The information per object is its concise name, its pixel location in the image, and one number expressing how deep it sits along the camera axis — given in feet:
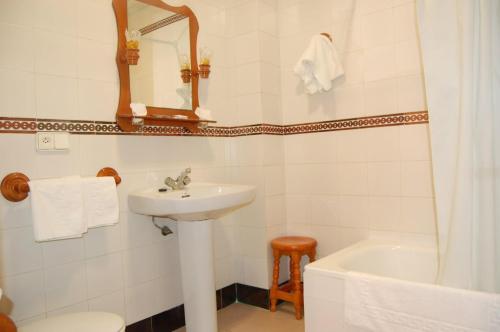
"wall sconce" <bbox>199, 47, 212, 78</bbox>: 8.08
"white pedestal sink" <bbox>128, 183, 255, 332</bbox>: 6.56
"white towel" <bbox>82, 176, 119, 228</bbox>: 5.78
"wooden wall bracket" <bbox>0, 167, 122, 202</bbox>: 5.33
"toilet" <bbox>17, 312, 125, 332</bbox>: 4.74
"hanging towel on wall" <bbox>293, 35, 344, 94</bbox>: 7.83
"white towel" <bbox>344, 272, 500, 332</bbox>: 4.36
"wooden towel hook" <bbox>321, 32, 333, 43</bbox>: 8.03
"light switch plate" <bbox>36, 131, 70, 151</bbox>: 5.71
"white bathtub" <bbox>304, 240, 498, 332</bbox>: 5.65
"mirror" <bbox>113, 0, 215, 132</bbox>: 6.71
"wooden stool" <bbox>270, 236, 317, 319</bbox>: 7.91
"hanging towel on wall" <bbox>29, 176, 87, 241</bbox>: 5.29
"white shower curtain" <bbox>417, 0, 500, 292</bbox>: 3.97
